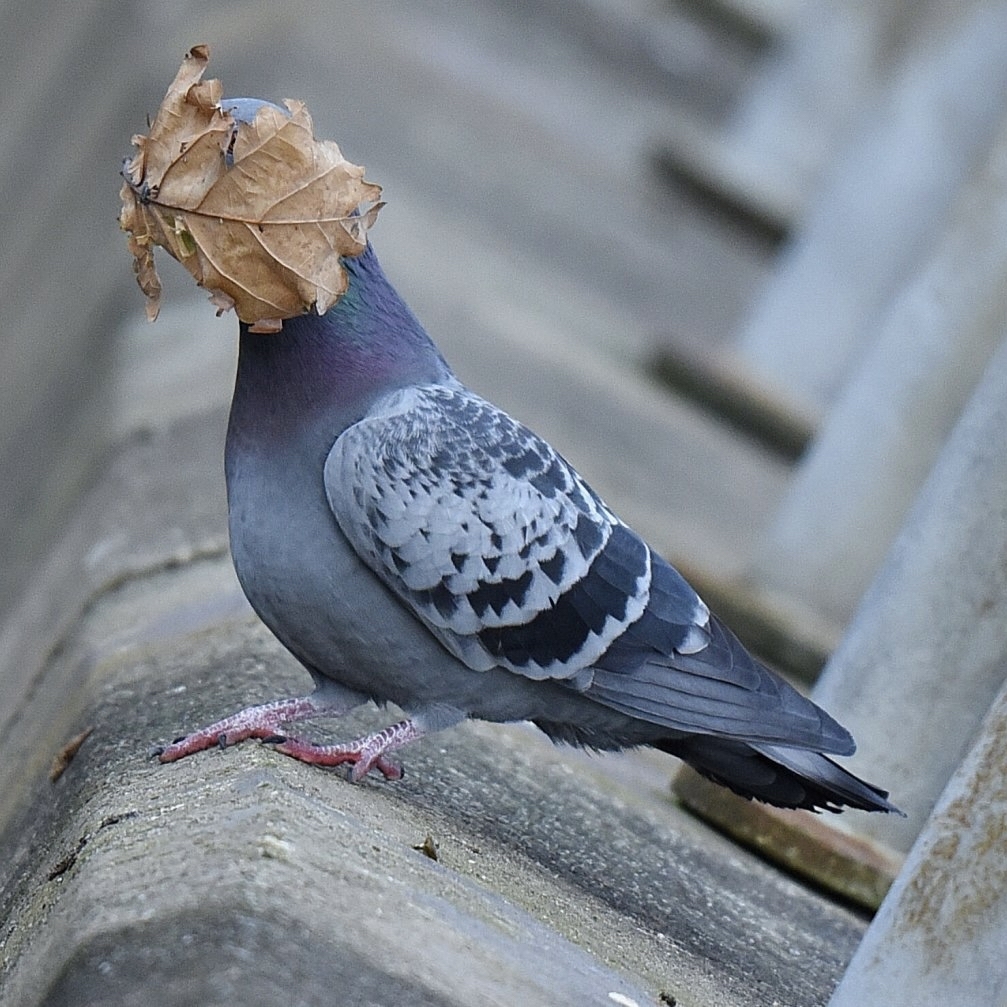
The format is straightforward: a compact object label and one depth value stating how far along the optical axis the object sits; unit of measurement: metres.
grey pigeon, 7.59
